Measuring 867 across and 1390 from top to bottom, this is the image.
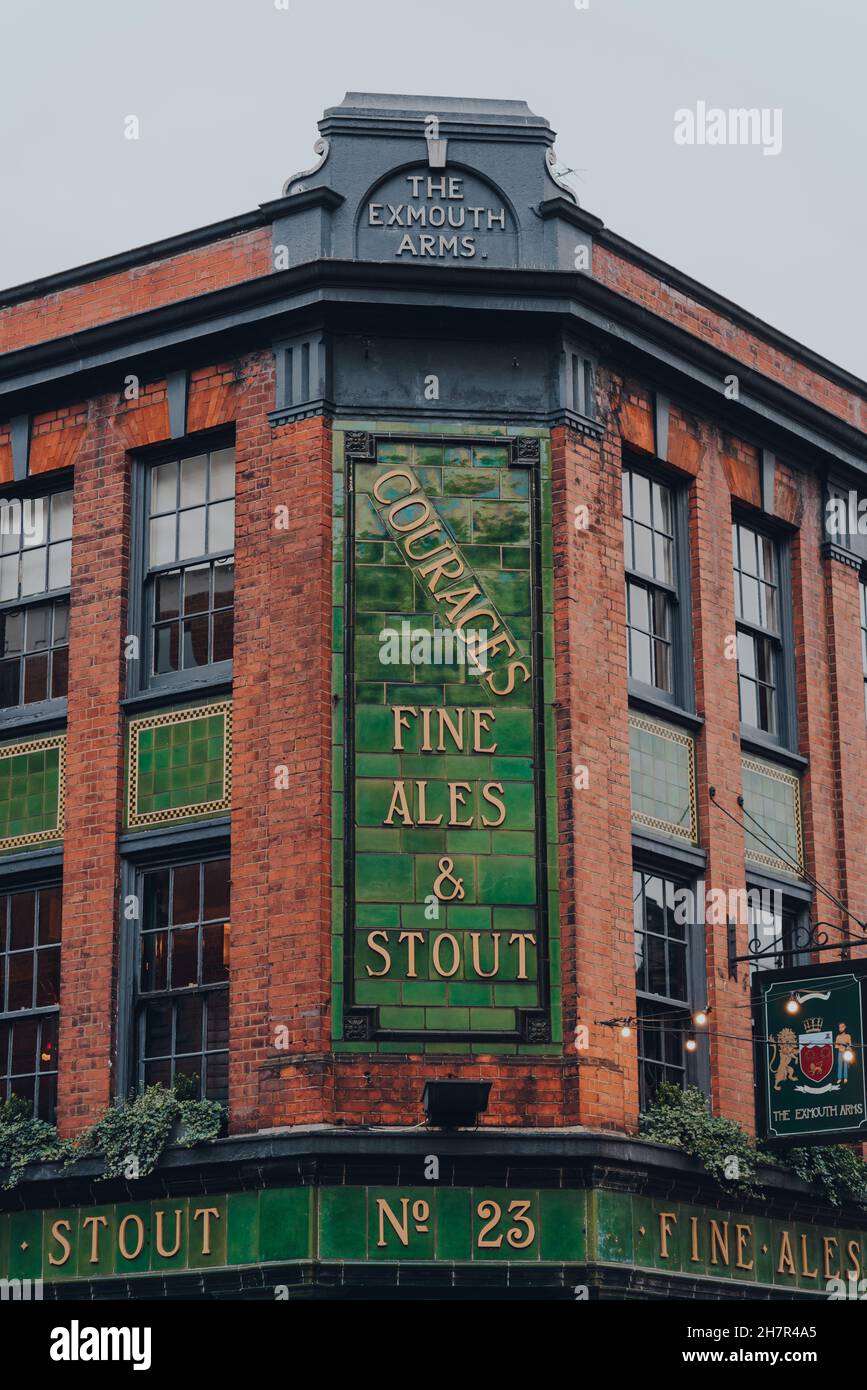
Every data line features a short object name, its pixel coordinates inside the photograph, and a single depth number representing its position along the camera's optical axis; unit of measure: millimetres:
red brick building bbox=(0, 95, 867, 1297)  17594
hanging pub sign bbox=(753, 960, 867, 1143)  18500
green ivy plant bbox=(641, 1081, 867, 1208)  18531
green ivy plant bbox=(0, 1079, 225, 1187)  17969
